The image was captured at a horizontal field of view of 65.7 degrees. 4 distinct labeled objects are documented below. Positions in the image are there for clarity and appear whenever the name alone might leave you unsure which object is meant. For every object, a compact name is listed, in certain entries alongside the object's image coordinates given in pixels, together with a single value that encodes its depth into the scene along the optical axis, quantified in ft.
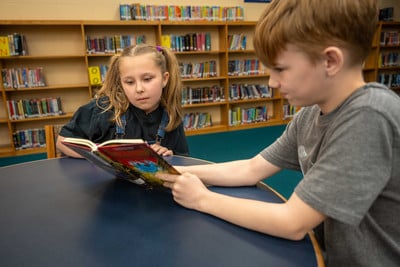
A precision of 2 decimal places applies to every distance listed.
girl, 4.79
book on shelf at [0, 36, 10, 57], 12.29
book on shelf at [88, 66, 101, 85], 13.56
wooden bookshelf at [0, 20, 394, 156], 13.16
